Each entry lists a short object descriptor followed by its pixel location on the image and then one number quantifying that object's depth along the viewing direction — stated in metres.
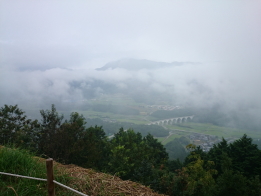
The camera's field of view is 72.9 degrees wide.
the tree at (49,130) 7.94
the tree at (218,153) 15.19
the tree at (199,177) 7.29
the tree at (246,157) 13.84
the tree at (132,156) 8.61
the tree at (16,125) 8.84
